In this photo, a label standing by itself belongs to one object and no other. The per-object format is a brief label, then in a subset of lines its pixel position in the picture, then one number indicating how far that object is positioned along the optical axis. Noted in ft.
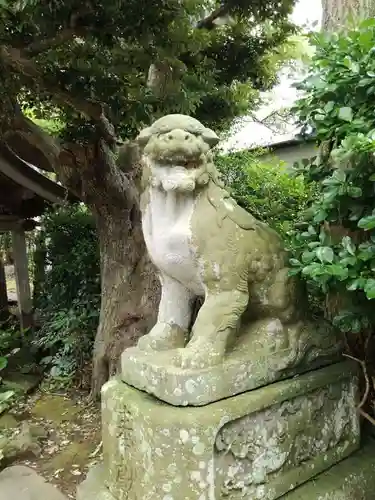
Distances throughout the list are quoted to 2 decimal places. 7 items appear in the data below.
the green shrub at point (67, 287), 15.94
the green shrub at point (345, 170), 5.18
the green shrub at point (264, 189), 10.21
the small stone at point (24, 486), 9.46
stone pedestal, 5.41
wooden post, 18.99
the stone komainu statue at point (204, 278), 5.66
